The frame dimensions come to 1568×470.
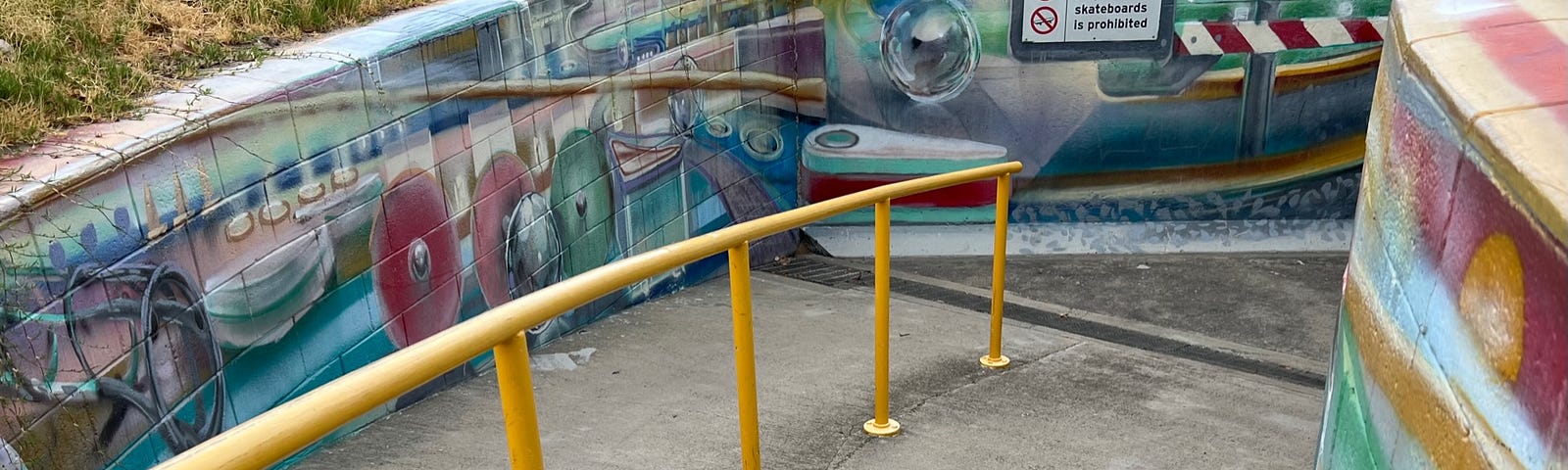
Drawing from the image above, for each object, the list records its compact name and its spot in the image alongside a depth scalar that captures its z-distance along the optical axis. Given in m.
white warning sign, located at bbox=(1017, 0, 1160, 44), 6.40
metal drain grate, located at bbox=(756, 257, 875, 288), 6.46
